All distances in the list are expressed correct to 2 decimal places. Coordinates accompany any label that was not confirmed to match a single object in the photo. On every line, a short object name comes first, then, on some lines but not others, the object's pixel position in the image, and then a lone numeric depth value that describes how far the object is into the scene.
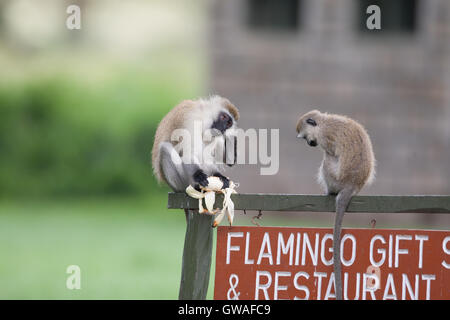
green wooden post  7.88
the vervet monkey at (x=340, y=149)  9.36
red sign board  7.77
